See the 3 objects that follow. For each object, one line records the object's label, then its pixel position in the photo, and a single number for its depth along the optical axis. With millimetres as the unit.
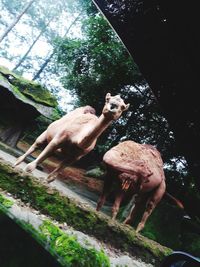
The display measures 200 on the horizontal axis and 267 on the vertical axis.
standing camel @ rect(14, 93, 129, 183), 3812
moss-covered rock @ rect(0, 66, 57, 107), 8703
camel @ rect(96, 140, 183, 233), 4036
